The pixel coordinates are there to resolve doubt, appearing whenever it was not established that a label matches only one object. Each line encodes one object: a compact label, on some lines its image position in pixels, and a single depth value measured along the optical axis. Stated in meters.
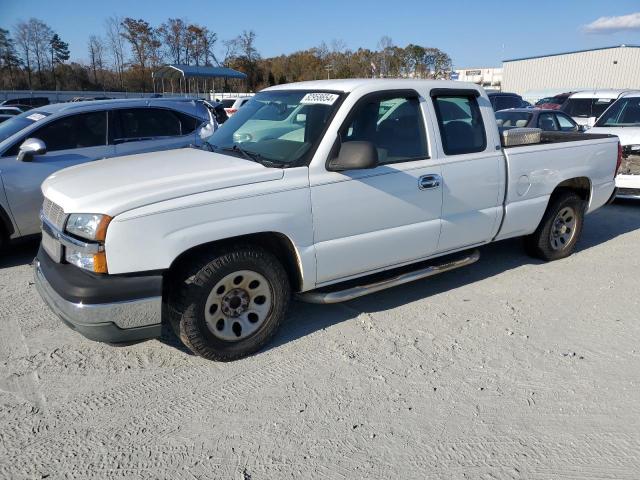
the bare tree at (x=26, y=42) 51.53
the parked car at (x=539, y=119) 11.14
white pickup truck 3.13
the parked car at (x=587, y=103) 13.09
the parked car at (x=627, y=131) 7.98
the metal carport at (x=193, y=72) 33.66
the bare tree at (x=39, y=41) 51.88
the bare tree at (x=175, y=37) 60.78
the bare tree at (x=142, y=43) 56.92
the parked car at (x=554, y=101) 26.81
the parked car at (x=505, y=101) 17.69
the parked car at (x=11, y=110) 17.28
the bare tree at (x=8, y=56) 50.25
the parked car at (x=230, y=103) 21.12
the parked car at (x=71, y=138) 5.49
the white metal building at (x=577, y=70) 47.47
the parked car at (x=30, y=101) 26.89
